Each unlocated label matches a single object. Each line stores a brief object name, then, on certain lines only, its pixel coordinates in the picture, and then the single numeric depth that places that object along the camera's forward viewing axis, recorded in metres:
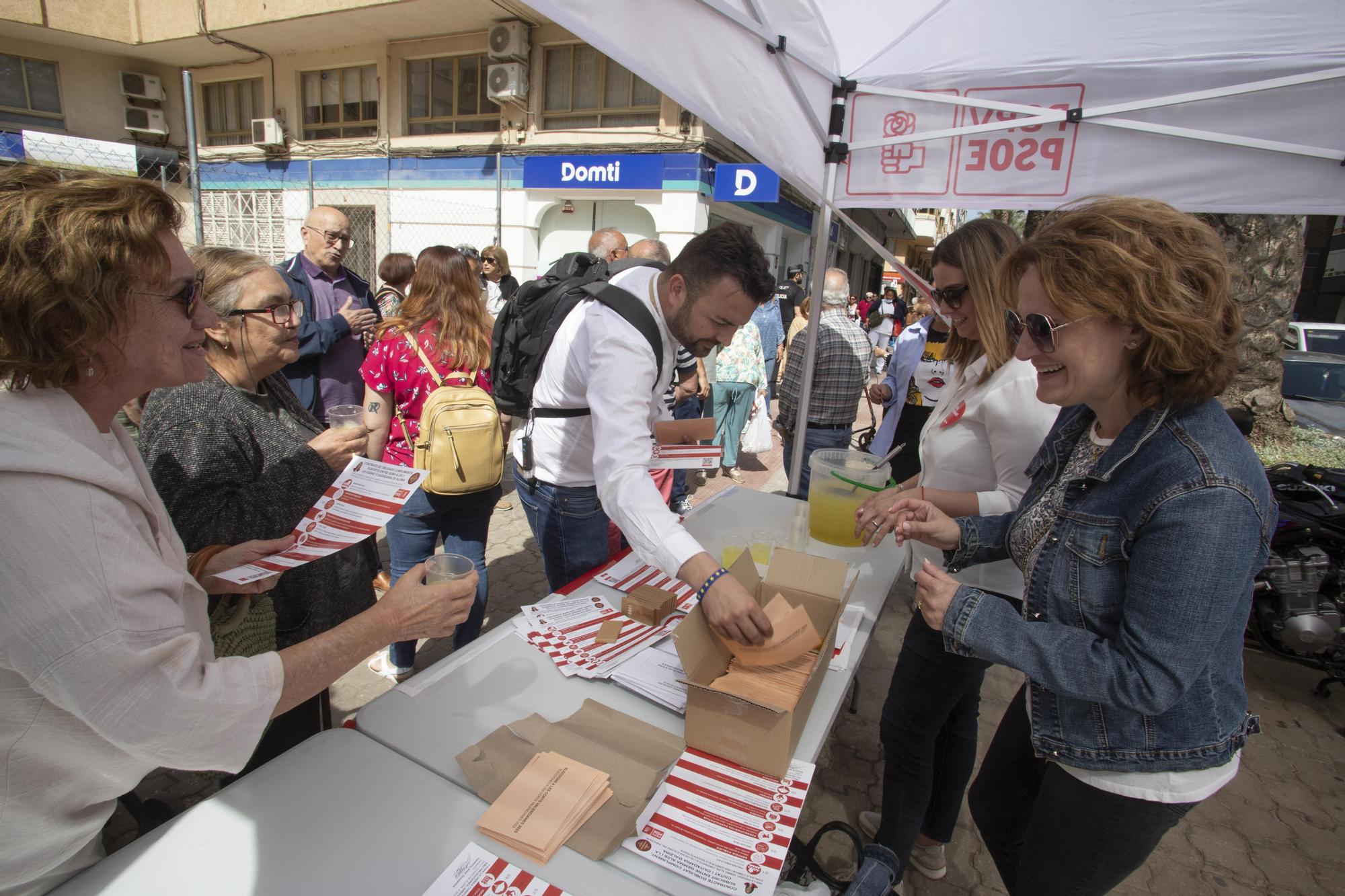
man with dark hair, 1.54
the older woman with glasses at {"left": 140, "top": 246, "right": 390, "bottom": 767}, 1.56
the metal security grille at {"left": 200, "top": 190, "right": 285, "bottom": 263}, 12.77
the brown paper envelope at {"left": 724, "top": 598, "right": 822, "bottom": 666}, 1.36
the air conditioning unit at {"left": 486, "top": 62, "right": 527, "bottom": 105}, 10.23
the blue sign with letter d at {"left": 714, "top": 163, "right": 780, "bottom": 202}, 9.50
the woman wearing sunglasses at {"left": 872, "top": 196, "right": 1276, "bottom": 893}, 1.04
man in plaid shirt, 4.20
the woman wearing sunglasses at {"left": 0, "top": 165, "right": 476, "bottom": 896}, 0.80
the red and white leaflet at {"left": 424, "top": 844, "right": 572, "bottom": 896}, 0.98
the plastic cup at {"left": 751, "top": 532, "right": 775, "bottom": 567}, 2.10
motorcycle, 3.19
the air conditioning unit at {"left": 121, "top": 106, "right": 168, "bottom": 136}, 13.82
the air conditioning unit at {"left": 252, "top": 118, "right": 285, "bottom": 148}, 12.38
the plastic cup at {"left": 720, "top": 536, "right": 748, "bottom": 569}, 2.00
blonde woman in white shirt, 1.76
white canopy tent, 2.22
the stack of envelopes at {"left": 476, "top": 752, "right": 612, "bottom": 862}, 1.05
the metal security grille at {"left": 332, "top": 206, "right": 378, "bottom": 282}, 12.41
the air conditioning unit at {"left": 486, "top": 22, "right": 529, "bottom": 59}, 10.15
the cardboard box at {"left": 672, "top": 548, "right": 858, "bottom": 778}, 1.20
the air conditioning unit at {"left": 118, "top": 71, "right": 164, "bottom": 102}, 13.66
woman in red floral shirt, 2.62
